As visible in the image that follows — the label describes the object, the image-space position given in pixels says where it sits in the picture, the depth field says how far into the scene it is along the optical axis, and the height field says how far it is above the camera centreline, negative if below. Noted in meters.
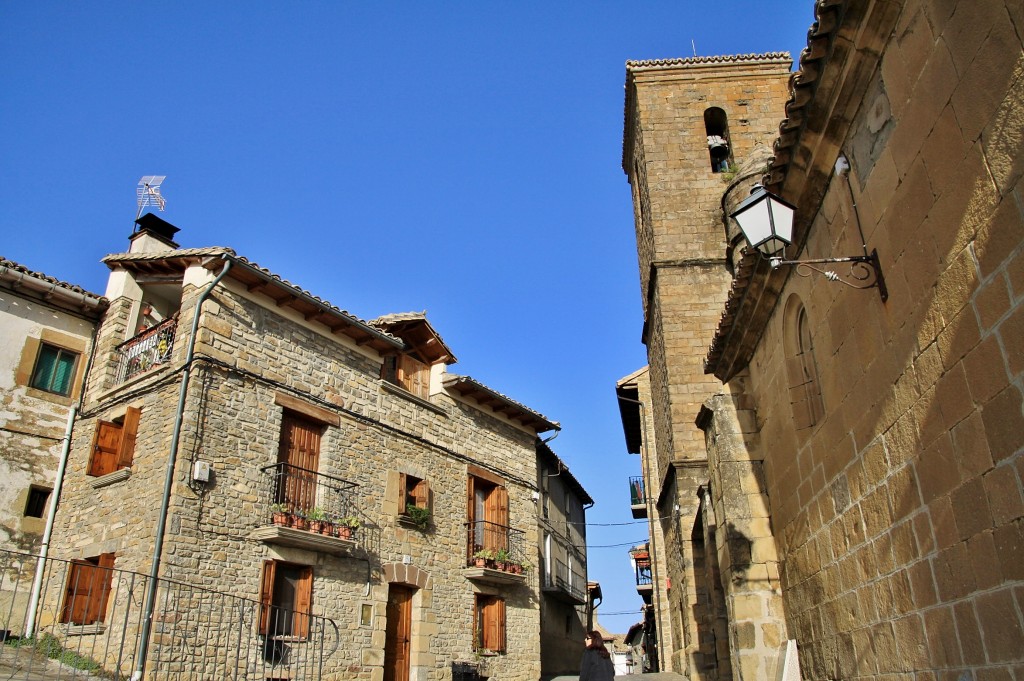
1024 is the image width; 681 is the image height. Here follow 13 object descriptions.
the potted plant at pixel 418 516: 14.69 +2.49
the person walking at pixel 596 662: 8.01 -0.14
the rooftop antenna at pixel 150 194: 15.73 +9.10
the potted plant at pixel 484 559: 15.91 +1.82
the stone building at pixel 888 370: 3.46 +1.62
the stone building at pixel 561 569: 20.14 +2.23
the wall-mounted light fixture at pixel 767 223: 5.36 +2.84
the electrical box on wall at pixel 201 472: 10.99 +2.52
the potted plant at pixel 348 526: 12.61 +2.03
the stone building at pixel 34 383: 12.06 +4.41
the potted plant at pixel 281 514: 11.73 +2.07
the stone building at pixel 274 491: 10.83 +2.58
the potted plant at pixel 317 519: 12.21 +2.09
